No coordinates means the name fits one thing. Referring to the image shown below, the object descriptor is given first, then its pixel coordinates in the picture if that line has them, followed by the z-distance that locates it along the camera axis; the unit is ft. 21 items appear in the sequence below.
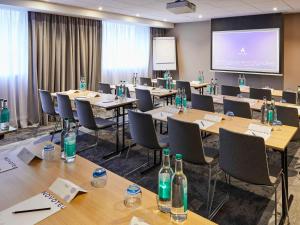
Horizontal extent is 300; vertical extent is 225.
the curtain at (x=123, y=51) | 24.77
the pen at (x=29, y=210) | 4.02
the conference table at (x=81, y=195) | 3.90
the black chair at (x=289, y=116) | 11.12
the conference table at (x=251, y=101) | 13.15
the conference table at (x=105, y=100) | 13.33
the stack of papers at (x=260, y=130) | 8.27
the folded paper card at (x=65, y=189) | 4.47
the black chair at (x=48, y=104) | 14.91
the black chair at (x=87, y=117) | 12.38
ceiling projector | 15.67
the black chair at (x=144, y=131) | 9.71
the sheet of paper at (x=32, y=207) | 3.82
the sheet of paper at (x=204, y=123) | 9.35
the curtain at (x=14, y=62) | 17.83
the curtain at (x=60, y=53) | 18.98
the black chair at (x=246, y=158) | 7.00
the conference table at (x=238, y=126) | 7.66
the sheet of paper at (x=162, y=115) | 10.60
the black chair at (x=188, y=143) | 8.32
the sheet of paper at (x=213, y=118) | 10.09
